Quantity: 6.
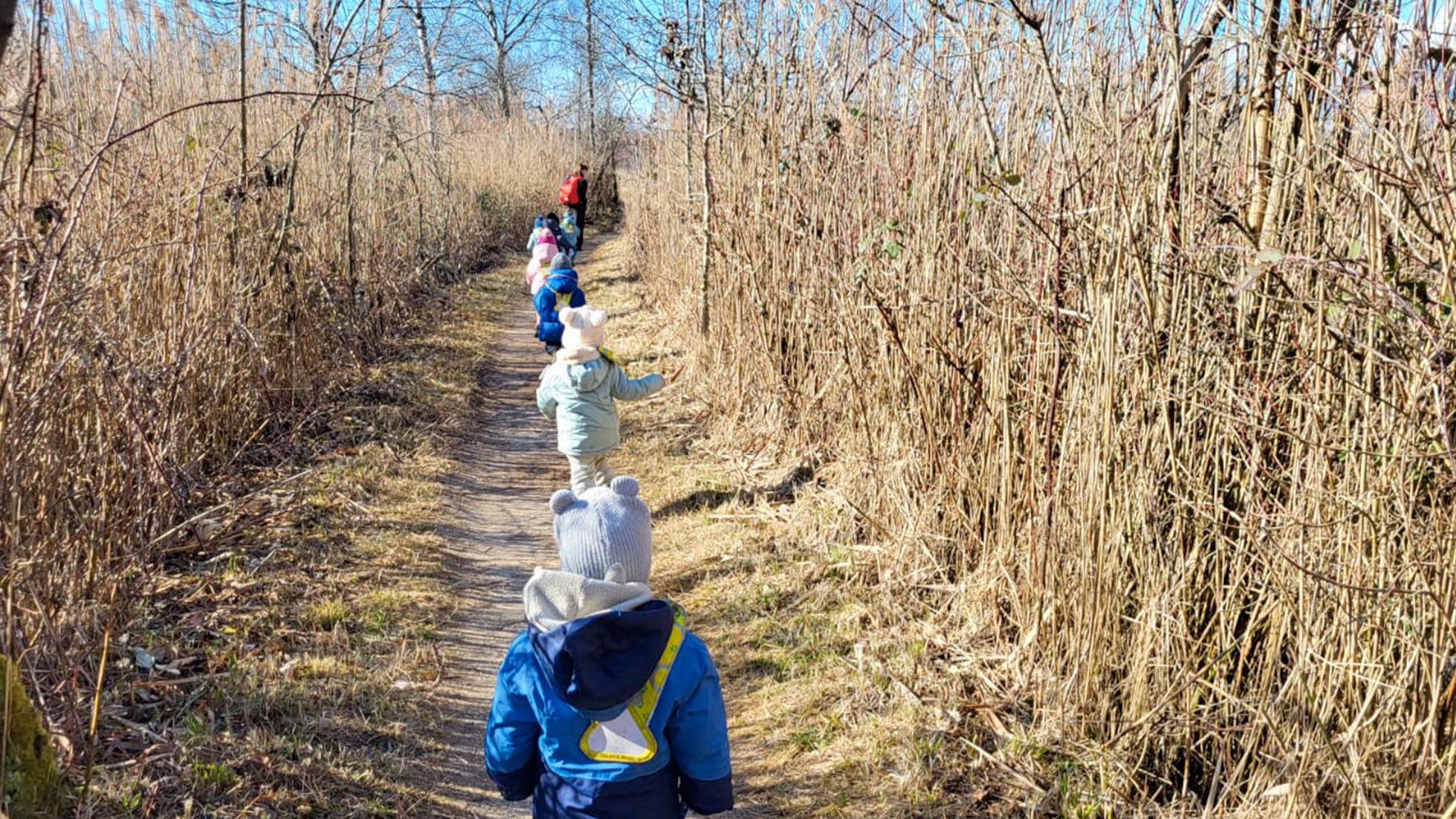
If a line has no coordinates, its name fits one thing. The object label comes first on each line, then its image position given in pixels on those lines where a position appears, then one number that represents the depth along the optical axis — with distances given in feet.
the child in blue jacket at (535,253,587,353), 23.90
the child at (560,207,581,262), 43.34
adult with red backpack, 55.57
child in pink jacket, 29.66
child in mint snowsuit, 15.81
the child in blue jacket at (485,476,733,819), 6.26
